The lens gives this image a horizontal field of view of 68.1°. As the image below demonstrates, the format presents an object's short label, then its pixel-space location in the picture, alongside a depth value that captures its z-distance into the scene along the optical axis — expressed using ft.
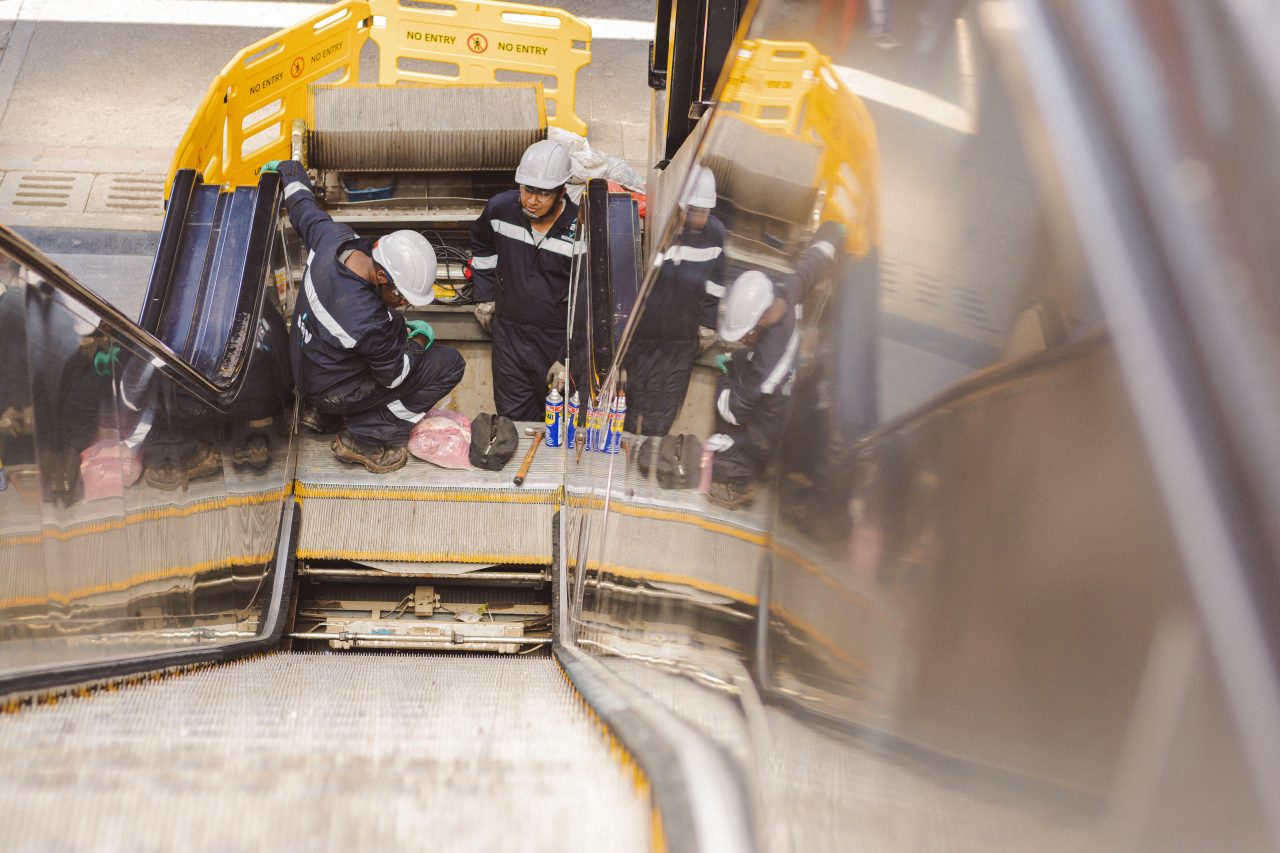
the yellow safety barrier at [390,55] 18.29
